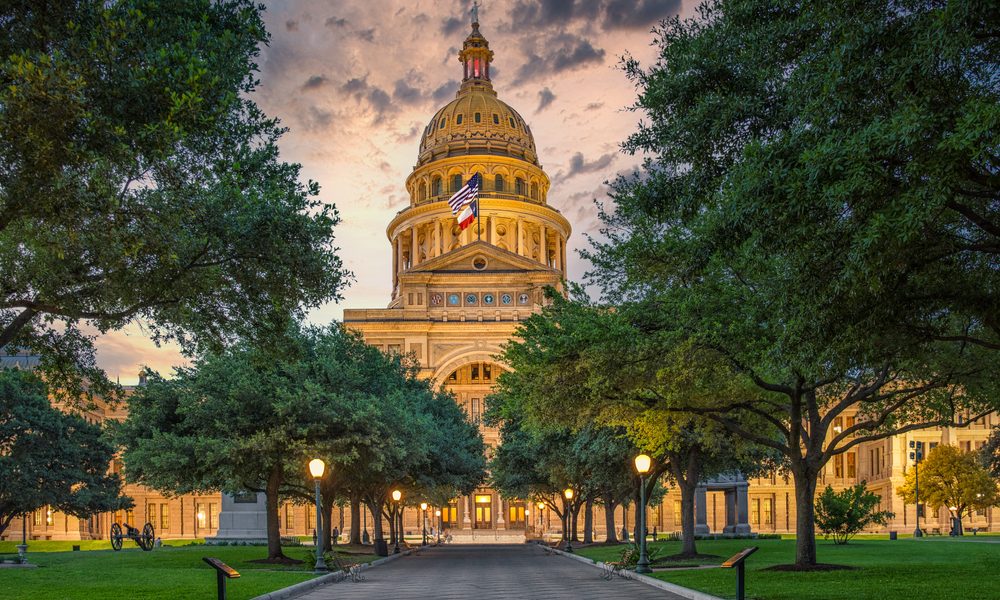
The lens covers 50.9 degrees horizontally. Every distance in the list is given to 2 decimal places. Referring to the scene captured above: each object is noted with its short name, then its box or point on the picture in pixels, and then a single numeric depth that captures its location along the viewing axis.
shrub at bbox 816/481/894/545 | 52.97
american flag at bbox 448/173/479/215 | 105.38
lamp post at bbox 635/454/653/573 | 27.70
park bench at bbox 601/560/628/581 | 28.91
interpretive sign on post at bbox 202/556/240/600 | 16.53
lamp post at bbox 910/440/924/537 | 103.68
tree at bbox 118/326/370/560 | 33.84
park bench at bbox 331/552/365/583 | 29.70
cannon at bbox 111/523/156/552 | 50.31
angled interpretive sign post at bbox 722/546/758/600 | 17.09
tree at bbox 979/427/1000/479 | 64.62
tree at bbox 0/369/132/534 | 54.44
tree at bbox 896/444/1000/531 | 82.12
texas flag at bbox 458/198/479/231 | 116.76
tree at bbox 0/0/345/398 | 13.52
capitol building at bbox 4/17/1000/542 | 107.62
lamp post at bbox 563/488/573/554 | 53.12
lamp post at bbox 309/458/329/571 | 29.53
